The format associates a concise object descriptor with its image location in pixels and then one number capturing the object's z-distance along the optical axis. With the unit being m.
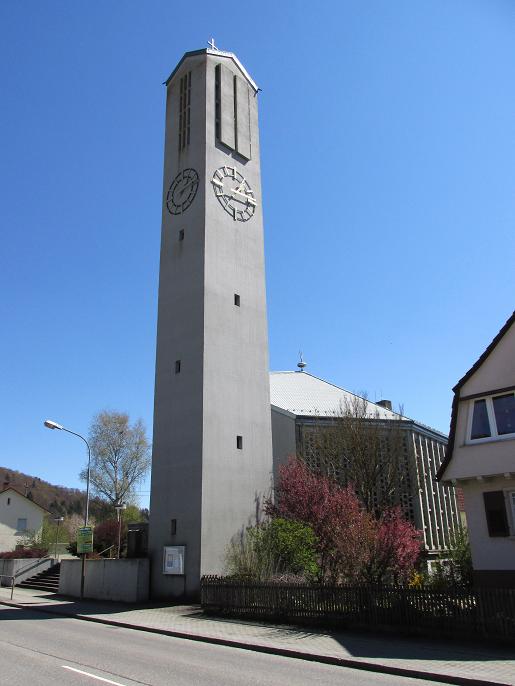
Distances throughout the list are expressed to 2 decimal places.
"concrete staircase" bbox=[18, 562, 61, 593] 29.84
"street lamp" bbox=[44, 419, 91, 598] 25.11
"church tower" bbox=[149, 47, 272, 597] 24.45
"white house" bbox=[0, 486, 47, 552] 56.48
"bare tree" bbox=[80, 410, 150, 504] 53.72
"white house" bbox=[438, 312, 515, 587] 16.36
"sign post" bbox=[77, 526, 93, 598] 24.70
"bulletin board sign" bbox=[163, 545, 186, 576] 23.34
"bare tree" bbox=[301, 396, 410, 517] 30.42
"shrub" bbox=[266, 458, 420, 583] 17.33
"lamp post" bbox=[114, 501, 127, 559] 33.08
